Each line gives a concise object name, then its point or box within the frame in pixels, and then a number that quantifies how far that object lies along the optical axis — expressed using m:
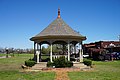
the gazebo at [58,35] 12.23
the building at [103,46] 23.87
